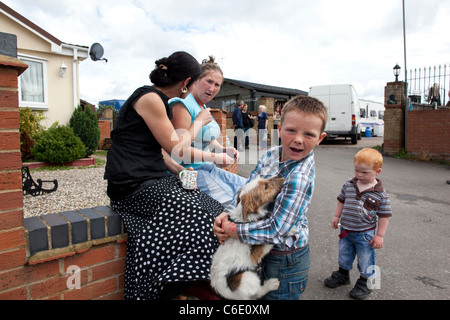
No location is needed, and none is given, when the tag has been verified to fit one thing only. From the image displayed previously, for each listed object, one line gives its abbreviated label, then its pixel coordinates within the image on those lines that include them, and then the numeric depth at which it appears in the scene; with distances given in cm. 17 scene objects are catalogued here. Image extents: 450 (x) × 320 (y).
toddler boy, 264
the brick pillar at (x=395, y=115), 1118
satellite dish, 1212
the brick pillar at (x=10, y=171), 159
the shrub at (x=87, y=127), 1077
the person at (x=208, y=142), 258
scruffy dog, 158
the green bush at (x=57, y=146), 845
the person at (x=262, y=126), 1267
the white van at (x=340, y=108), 1594
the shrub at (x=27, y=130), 880
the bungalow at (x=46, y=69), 1106
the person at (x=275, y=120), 1406
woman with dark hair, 178
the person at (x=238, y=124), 1175
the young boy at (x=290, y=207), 151
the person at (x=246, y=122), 1270
